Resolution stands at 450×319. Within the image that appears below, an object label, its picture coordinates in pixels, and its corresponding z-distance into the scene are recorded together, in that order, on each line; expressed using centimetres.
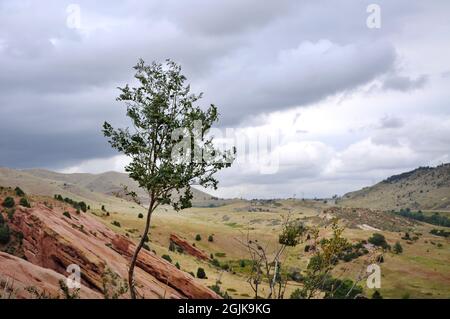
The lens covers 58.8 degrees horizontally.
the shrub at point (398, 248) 9412
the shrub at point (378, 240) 10008
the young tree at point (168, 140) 2536
